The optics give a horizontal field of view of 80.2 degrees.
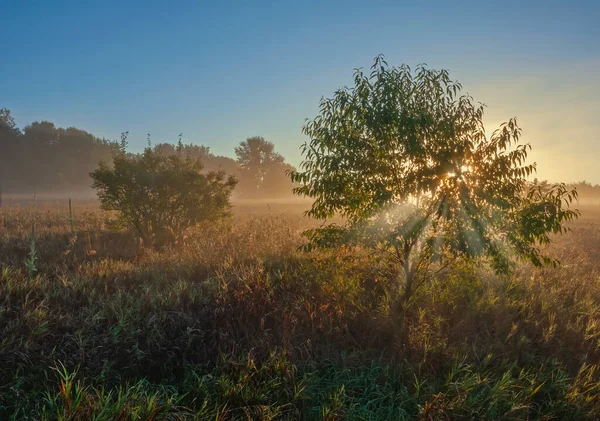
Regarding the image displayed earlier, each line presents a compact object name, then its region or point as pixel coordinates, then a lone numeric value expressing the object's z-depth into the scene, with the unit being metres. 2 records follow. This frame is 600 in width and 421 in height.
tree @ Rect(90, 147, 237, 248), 11.52
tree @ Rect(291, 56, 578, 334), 5.58
